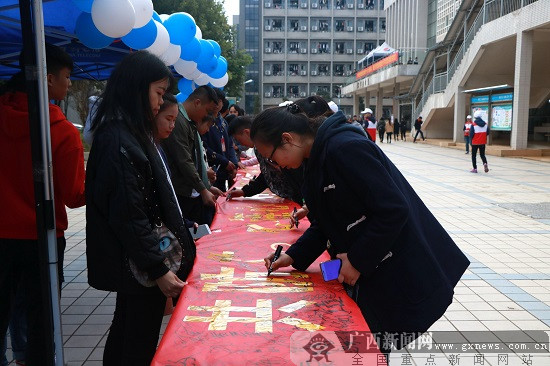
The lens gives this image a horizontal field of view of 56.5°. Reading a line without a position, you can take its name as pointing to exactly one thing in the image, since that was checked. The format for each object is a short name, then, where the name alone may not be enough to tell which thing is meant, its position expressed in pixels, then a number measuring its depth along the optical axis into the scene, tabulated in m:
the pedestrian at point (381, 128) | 28.11
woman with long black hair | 1.95
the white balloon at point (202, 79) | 7.02
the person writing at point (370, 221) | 1.79
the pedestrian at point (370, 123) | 18.48
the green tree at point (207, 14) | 20.28
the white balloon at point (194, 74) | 6.49
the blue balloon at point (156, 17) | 5.14
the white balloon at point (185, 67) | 6.02
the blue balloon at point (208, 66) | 6.74
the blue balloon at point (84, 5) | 3.65
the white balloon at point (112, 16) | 3.60
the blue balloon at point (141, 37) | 4.31
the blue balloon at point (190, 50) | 5.84
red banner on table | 1.53
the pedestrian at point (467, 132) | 17.60
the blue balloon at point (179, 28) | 5.59
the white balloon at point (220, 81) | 7.66
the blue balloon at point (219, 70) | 7.40
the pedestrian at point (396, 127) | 31.08
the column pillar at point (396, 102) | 35.59
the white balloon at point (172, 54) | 5.33
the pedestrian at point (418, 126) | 26.86
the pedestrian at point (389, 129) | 28.08
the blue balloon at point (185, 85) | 7.03
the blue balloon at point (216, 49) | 7.38
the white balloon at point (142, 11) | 4.04
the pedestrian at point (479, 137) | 12.48
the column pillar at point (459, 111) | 22.47
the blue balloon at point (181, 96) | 7.13
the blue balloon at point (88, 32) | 3.86
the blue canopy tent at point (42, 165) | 1.91
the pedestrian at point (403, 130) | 30.80
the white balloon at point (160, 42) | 4.63
